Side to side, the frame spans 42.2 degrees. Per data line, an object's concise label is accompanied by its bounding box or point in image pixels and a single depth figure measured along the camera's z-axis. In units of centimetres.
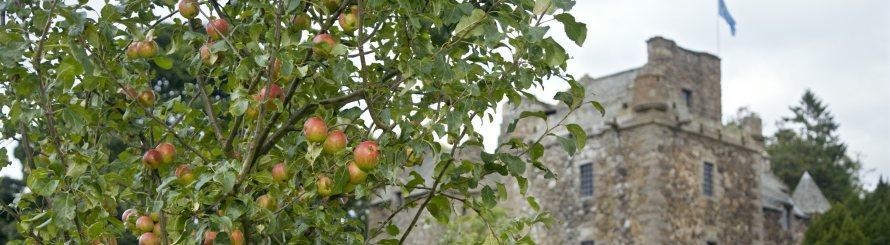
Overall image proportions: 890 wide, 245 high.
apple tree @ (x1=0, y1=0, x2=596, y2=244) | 473
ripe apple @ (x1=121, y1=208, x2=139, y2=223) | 561
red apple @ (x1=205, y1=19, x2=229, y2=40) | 518
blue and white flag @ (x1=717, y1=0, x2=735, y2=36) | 3547
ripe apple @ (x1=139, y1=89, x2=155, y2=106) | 566
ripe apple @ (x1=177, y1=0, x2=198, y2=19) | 534
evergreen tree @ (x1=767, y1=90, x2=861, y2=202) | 5691
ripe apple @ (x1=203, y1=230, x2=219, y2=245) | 523
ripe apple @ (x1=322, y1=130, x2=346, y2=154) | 482
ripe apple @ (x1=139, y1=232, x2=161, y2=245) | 523
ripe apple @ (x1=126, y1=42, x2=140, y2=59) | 534
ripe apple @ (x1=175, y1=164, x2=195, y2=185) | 512
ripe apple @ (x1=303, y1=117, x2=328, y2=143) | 475
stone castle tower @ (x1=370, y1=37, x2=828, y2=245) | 3009
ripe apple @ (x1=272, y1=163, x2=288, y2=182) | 501
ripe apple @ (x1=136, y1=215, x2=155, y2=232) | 523
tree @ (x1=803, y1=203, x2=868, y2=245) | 2927
